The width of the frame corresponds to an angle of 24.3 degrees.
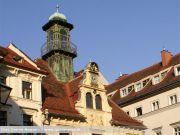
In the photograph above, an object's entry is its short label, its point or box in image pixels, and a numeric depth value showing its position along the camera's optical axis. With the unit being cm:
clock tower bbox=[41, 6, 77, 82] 4724
